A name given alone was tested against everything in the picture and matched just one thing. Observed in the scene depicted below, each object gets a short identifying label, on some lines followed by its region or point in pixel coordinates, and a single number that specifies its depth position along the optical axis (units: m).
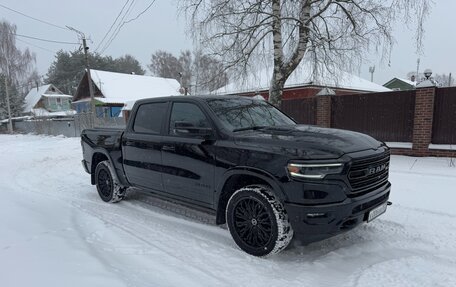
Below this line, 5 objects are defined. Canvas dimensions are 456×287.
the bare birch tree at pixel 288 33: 9.96
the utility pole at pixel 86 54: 21.21
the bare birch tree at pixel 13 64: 44.84
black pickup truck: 3.33
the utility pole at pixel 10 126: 33.67
